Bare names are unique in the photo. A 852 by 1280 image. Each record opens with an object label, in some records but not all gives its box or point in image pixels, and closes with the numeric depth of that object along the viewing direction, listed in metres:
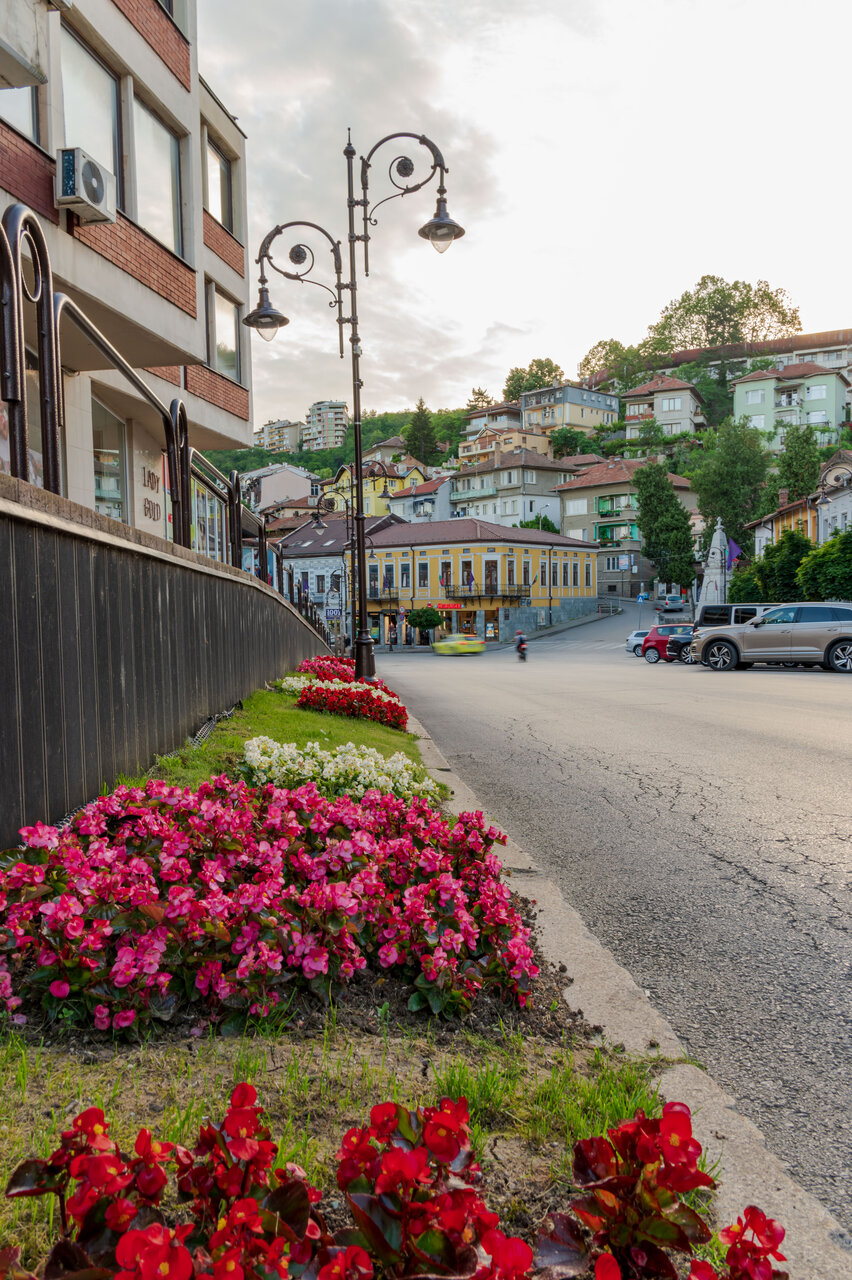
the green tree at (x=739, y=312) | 130.38
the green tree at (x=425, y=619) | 75.19
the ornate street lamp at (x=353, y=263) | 13.96
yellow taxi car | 62.34
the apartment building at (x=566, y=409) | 125.88
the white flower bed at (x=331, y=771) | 5.73
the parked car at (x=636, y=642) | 48.75
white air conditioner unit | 10.02
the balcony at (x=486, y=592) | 76.19
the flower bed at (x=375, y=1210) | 1.48
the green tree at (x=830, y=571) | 35.06
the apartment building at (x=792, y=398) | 107.19
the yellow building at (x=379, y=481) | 97.12
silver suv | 23.25
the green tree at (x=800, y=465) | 66.00
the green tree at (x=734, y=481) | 76.81
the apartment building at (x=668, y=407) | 116.38
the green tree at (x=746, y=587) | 46.63
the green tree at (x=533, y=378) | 147.50
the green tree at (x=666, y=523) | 81.50
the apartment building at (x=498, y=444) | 112.50
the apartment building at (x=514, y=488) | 97.94
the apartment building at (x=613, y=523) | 93.56
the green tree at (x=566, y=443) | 119.19
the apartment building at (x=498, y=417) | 130.88
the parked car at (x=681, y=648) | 37.31
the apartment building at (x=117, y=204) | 9.80
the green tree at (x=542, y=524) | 97.00
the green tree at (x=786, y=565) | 41.84
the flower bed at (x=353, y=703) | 11.16
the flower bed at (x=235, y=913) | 2.69
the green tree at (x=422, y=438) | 138.88
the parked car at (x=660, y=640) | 39.34
